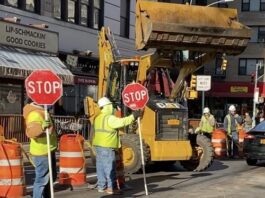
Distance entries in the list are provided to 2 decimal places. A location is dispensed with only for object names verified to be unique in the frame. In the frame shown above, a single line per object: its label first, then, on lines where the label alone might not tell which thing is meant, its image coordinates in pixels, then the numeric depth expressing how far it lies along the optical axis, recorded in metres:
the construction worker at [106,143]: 11.02
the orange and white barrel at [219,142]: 20.25
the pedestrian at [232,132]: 20.50
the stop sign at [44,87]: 9.02
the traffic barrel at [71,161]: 12.14
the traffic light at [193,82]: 20.70
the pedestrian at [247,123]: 34.85
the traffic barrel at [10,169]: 10.02
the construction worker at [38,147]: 9.12
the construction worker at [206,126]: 20.48
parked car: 17.39
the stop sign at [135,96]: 11.72
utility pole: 41.65
